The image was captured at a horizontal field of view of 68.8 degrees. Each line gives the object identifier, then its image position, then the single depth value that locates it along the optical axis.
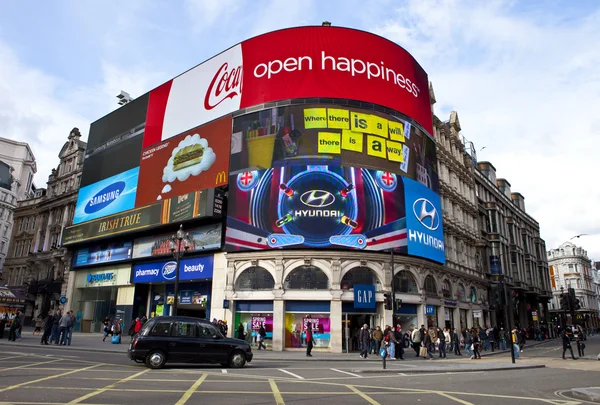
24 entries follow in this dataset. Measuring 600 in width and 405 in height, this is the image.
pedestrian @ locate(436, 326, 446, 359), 24.95
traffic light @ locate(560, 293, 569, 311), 23.35
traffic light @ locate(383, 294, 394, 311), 23.33
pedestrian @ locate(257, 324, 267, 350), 27.61
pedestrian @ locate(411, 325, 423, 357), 24.77
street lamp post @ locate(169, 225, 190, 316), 33.75
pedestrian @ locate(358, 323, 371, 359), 23.50
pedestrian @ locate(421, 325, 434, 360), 24.23
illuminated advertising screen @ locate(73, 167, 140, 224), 41.22
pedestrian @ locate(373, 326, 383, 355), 24.32
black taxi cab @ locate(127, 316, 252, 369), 15.07
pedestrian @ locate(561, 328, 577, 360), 23.03
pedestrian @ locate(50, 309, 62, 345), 25.45
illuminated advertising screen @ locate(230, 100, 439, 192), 31.30
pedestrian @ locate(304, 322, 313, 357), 24.11
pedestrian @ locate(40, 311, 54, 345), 24.55
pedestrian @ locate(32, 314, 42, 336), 35.03
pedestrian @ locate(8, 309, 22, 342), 25.42
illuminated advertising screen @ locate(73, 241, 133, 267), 40.22
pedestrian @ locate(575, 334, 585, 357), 24.48
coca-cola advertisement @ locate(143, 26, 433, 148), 33.31
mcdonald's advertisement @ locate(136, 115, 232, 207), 34.59
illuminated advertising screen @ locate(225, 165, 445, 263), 29.41
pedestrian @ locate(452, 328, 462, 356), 27.14
